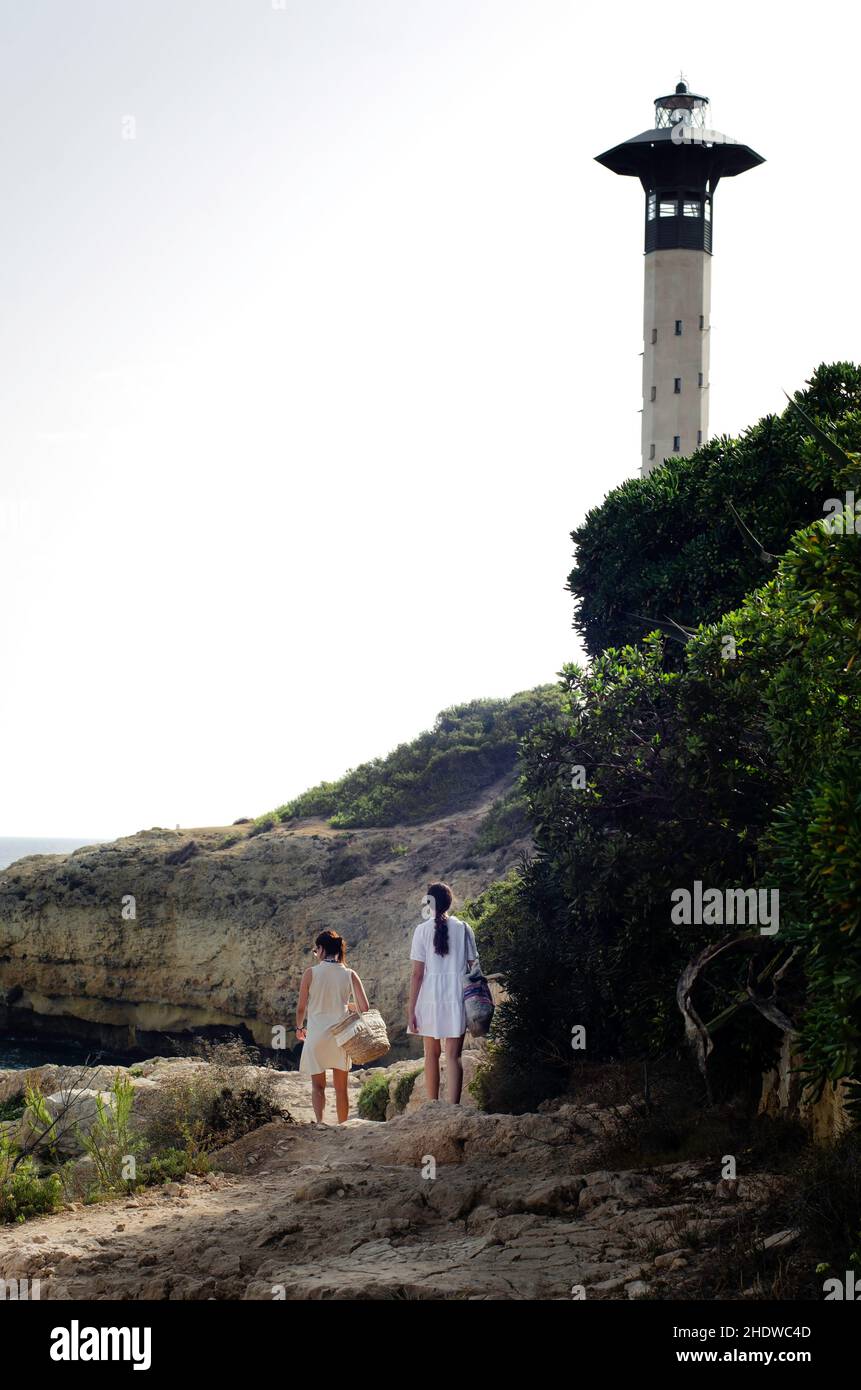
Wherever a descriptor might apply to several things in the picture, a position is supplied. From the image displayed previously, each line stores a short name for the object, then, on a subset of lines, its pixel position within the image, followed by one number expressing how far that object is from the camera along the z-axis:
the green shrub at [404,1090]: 16.17
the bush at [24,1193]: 10.55
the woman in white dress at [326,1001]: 12.93
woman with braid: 12.52
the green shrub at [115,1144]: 11.13
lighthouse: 38.62
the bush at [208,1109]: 12.30
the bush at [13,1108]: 16.56
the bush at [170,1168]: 11.33
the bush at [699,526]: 16.09
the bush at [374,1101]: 17.14
